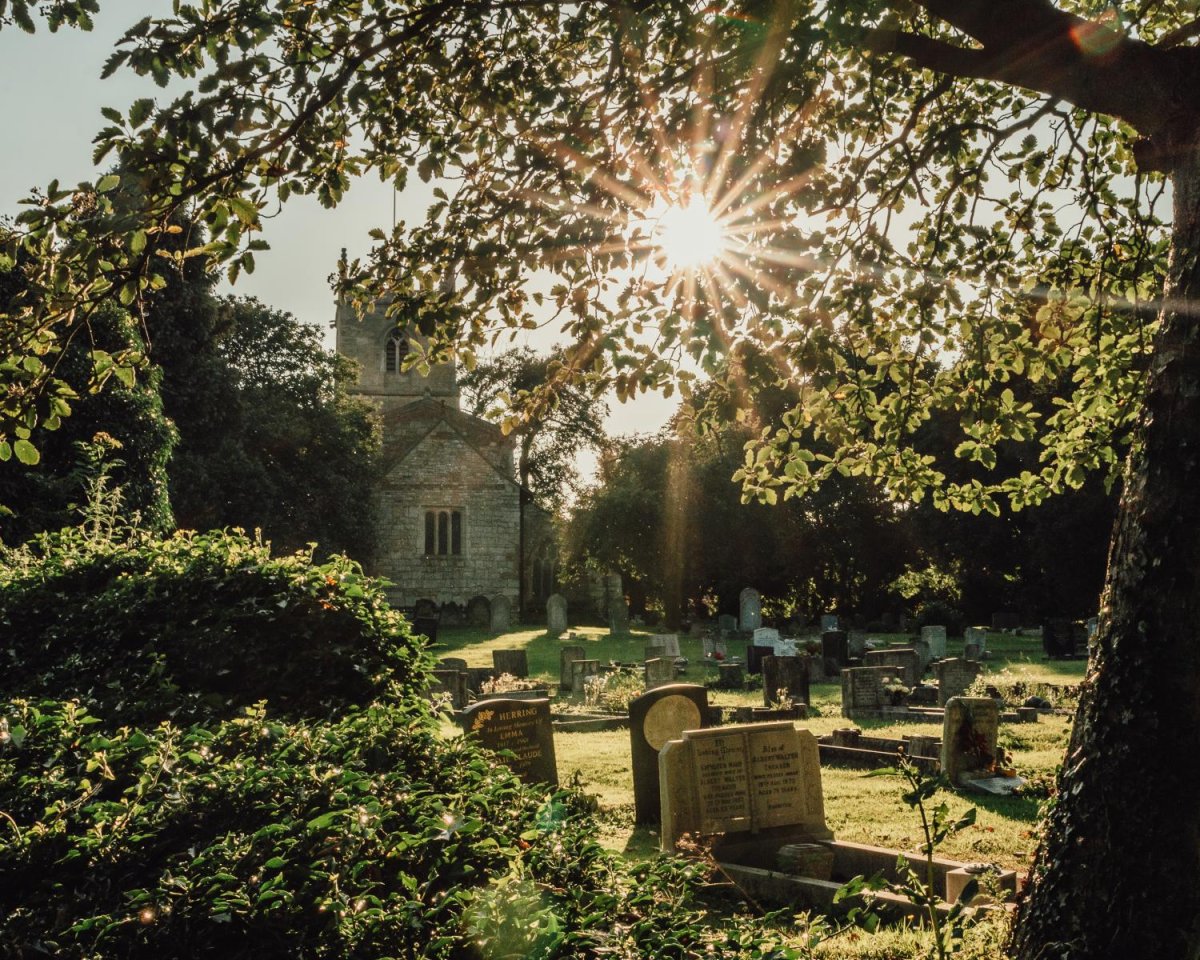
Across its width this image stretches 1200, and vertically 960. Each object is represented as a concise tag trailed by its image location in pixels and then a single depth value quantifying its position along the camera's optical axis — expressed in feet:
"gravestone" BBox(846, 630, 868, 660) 79.00
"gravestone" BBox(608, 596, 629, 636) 117.50
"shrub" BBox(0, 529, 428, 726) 20.56
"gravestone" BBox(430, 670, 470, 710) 57.06
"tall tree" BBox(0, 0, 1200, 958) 12.76
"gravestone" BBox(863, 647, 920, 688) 64.85
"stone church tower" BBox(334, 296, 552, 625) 137.59
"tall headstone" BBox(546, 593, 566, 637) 116.98
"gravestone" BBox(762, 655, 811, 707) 55.11
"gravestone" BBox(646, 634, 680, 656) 78.54
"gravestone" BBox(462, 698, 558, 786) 31.53
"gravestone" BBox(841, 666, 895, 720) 51.80
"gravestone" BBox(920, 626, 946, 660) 82.48
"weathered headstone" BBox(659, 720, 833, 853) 26.21
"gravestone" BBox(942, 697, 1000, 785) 33.35
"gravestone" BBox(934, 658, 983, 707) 55.77
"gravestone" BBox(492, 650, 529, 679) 68.49
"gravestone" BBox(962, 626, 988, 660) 81.89
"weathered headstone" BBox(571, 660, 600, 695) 63.52
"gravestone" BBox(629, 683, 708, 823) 31.78
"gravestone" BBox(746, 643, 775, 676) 71.30
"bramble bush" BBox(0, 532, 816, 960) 9.00
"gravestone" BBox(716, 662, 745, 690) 66.64
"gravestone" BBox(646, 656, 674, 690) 59.11
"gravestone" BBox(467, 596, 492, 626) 129.39
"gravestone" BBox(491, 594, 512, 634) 119.24
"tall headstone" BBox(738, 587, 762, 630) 108.37
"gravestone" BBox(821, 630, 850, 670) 76.04
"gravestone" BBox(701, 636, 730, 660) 82.73
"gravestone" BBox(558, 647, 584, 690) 66.13
